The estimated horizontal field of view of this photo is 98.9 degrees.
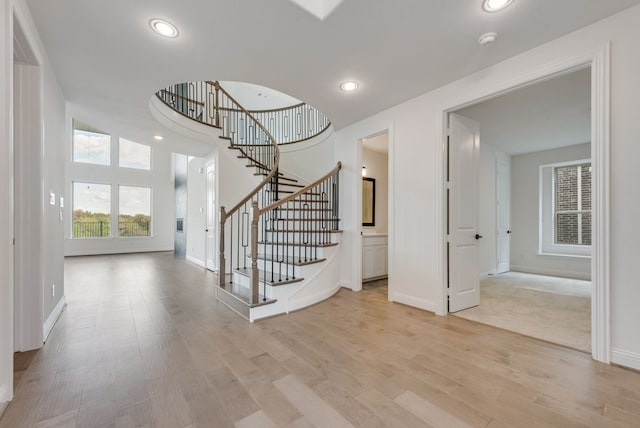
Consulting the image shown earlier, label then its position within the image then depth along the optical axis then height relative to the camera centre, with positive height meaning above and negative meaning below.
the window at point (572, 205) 5.44 +0.16
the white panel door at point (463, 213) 3.23 -0.01
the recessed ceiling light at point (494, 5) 1.88 +1.45
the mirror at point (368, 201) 5.59 +0.24
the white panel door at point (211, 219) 5.90 -0.15
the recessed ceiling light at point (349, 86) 3.03 +1.44
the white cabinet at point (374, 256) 4.79 -0.79
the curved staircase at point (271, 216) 3.23 -0.07
